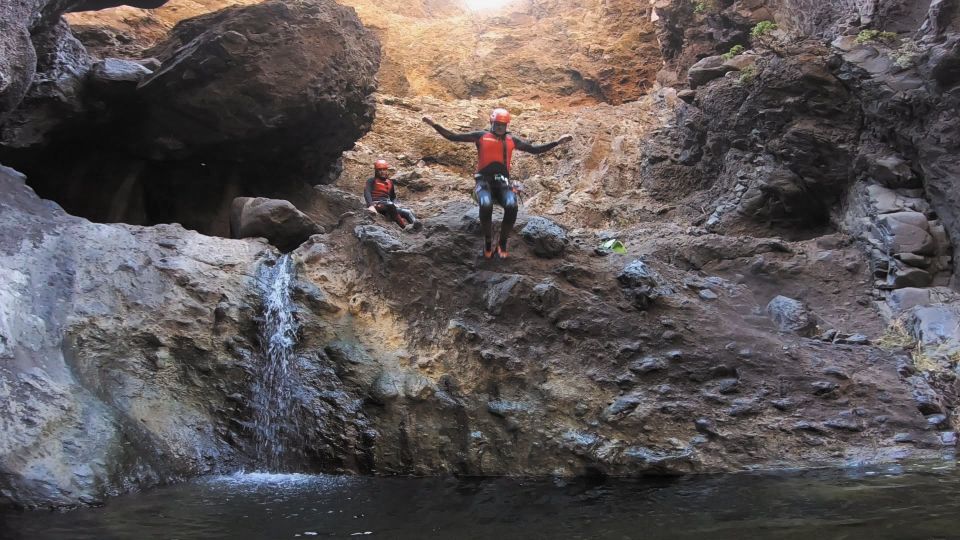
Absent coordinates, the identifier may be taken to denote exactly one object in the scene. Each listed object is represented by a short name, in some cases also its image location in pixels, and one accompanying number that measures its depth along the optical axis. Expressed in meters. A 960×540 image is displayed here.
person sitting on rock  10.09
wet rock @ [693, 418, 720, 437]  6.32
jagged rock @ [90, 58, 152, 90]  10.57
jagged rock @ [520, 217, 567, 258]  8.36
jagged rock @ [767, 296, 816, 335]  8.30
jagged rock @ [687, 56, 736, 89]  14.30
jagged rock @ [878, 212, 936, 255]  9.16
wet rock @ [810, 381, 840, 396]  6.72
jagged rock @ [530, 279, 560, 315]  7.64
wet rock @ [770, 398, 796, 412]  6.56
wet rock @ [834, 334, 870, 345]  8.05
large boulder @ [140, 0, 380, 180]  10.61
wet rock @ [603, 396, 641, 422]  6.57
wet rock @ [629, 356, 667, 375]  7.00
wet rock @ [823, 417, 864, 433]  6.27
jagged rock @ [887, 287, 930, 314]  8.77
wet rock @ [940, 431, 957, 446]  6.11
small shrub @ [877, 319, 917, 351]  8.03
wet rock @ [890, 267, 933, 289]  8.99
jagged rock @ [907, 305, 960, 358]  7.63
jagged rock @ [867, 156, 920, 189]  9.78
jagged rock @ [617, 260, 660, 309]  7.82
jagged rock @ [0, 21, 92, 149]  9.88
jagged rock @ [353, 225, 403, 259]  8.29
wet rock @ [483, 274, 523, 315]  7.66
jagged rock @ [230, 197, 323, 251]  9.34
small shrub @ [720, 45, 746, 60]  13.77
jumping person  7.96
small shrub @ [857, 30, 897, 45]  10.19
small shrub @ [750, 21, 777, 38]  12.43
